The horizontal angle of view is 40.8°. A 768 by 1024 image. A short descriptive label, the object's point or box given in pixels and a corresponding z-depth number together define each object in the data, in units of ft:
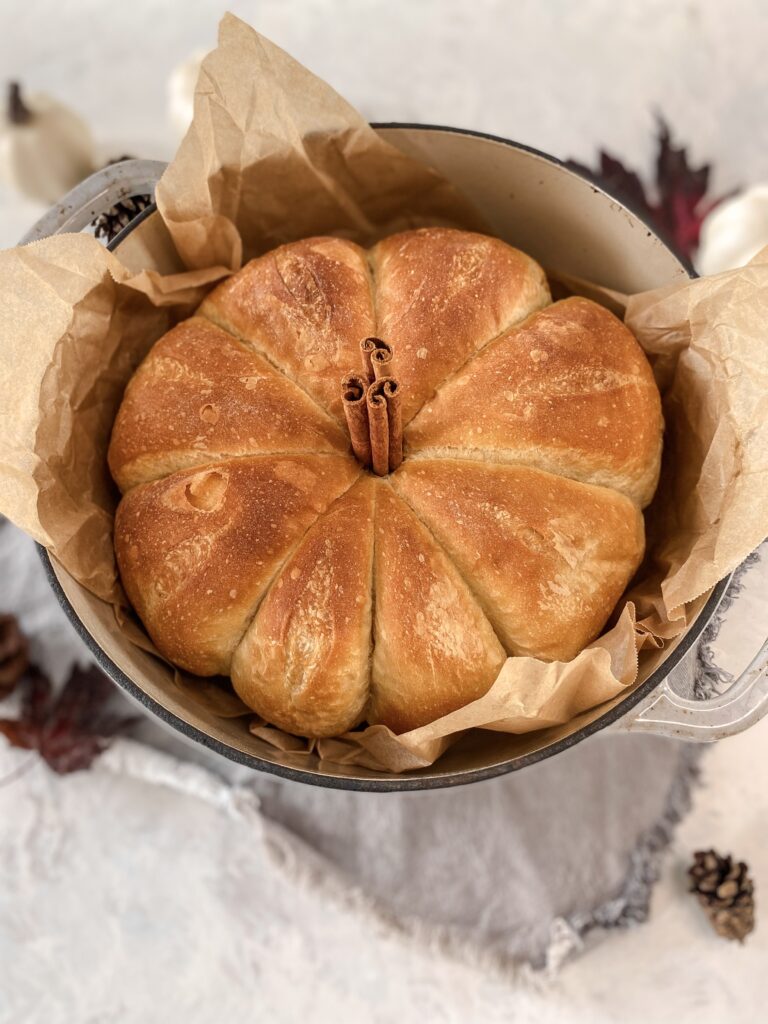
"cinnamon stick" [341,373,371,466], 1.13
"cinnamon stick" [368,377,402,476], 1.11
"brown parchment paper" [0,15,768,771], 1.19
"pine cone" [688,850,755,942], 1.58
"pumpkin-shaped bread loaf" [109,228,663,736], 1.20
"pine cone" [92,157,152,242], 1.43
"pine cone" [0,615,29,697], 1.74
